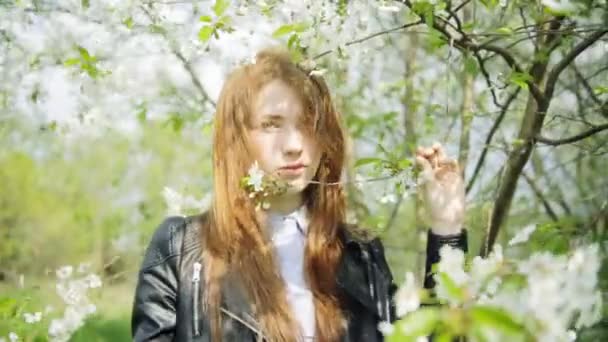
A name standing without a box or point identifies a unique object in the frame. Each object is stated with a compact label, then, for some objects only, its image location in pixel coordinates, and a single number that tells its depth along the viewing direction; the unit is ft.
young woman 5.99
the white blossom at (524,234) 3.91
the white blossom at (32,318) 8.45
